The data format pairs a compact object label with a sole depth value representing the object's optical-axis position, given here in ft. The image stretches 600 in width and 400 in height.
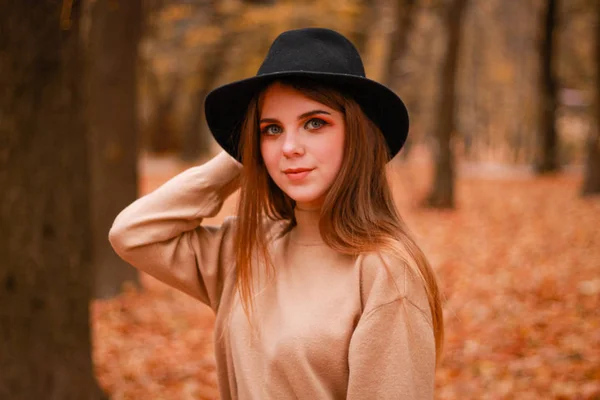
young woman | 5.56
